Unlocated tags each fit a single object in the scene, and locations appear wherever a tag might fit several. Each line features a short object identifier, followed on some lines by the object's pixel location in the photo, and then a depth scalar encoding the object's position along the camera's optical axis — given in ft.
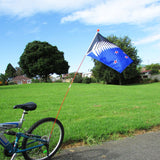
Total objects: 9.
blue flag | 17.57
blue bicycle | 9.32
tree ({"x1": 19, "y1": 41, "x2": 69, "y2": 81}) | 147.95
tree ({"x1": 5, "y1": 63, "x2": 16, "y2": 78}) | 335.55
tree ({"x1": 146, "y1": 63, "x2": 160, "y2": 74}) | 301.02
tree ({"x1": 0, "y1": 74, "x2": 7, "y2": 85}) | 160.65
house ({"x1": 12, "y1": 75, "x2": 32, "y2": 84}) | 294.05
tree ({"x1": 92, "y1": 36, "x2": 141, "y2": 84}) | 136.77
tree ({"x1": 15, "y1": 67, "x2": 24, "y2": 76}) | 347.65
